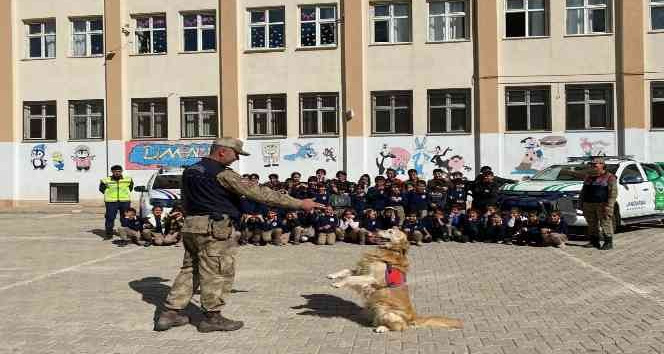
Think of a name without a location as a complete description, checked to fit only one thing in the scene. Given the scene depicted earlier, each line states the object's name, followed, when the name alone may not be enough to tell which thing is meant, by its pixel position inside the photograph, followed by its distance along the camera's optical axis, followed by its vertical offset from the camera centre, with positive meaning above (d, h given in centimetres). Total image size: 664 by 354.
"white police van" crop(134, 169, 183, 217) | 1594 -55
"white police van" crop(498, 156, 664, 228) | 1412 -59
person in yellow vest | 1557 -58
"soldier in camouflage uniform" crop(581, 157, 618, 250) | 1263 -69
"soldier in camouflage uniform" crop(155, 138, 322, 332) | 657 -51
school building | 2344 +297
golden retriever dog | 651 -121
